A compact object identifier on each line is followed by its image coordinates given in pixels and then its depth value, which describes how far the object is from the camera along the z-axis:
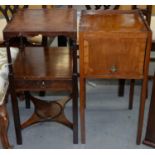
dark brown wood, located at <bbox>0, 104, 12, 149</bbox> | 1.39
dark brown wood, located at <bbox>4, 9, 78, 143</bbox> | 1.29
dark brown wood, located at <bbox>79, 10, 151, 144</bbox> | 1.25
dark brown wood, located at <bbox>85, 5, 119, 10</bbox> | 1.75
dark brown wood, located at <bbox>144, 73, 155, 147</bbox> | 1.50
